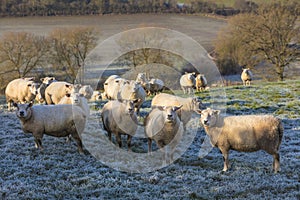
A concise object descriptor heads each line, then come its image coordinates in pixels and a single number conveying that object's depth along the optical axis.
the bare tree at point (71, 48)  36.03
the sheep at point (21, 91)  17.45
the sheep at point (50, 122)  10.59
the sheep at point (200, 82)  24.36
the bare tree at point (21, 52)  34.66
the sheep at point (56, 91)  15.92
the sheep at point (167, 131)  10.31
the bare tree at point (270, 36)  33.38
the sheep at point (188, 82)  24.12
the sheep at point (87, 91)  19.22
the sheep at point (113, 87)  17.42
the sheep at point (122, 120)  11.16
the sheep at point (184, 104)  13.22
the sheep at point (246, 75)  28.11
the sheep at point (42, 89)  18.36
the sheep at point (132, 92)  15.89
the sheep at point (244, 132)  9.12
